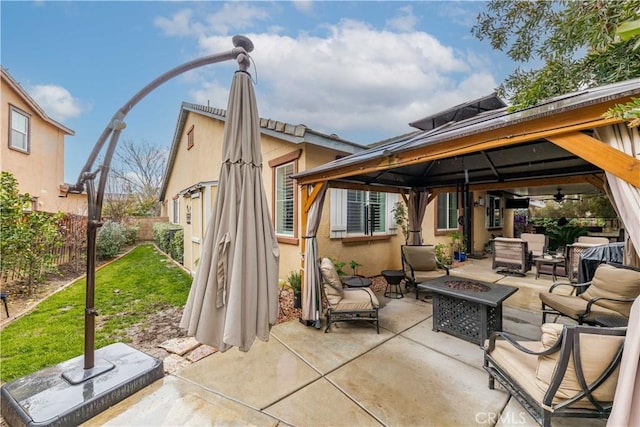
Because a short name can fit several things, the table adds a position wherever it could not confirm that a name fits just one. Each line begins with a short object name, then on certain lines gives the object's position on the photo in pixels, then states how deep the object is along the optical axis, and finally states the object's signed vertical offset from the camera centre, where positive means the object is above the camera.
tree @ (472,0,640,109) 3.04 +2.40
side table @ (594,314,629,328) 3.40 -1.43
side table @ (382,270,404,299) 5.62 -1.38
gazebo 1.87 +0.80
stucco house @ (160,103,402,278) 6.06 +0.23
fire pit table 3.72 -1.40
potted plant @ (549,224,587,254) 10.38 -0.77
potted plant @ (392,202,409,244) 7.81 +0.04
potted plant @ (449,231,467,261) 10.07 -1.16
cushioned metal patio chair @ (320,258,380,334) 4.19 -1.41
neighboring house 9.47 +3.00
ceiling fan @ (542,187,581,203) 9.65 +0.80
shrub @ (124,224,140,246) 13.52 -0.85
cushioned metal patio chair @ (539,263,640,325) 3.83 -1.30
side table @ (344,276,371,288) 4.86 -1.27
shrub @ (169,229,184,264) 9.91 -1.12
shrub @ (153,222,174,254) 12.13 -0.91
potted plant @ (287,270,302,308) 5.06 -1.43
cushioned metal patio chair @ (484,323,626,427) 1.95 -1.24
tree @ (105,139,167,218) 20.23 +4.11
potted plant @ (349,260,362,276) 6.54 -1.23
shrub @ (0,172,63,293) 5.14 -0.40
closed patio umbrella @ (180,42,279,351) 2.24 -0.33
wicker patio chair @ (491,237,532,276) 7.70 -1.21
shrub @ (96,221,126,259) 10.02 -0.90
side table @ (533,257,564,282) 7.35 -1.32
